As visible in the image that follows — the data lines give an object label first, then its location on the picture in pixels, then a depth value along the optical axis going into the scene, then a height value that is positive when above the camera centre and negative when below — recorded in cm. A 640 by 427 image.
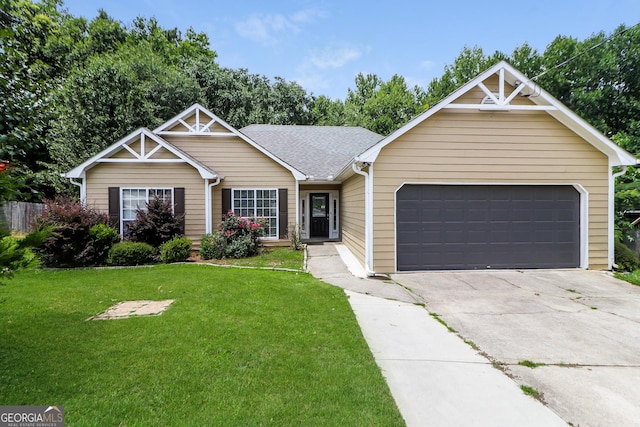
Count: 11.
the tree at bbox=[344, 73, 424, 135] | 3025 +1007
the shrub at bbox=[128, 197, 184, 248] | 954 -45
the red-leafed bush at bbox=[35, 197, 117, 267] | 848 -74
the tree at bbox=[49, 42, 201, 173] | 1425 +467
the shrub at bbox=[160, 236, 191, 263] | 929 -119
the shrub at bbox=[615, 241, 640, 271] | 853 -138
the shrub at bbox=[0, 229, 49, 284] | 274 -36
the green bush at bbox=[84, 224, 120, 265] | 885 -91
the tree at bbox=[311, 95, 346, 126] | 2881 +925
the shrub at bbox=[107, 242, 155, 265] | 888 -122
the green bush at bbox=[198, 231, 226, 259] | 989 -116
